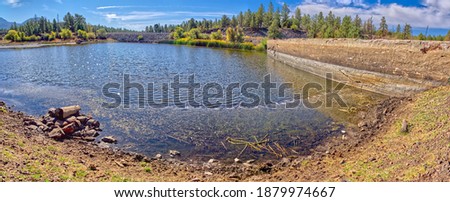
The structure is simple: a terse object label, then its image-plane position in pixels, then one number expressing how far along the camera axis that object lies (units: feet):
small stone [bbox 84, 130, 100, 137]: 36.18
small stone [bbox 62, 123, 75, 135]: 35.42
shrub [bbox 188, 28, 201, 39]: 349.12
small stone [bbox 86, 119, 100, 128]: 39.09
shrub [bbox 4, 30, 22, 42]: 324.80
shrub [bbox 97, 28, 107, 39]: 488.76
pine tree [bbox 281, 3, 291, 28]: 393.13
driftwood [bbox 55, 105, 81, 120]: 39.86
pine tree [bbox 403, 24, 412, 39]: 172.90
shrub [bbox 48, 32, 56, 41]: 364.67
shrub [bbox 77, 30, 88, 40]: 415.58
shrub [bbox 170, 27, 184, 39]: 406.00
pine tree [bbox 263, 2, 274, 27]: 394.52
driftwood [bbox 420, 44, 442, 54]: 55.16
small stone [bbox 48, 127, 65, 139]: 33.37
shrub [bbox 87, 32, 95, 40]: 432.66
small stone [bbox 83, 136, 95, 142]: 34.96
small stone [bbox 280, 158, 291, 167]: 29.17
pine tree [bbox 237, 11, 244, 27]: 443.94
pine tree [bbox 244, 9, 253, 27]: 415.97
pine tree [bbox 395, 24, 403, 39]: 164.72
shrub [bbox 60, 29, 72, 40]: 387.63
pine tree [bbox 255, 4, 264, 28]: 402.72
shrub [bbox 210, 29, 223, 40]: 308.81
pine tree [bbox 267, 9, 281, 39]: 270.05
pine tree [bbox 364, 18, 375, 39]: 215.31
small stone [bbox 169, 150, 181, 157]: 31.82
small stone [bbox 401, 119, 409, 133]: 32.79
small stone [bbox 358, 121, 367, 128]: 40.43
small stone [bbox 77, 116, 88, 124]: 39.29
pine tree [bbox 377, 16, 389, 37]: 189.92
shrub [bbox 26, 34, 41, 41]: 345.68
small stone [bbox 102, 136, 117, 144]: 34.94
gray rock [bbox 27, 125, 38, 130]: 35.53
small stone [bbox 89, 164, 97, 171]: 24.32
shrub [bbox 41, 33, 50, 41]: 371.56
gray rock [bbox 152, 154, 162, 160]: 30.50
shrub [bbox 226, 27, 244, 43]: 266.36
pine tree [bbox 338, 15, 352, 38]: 176.29
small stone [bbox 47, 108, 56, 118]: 40.06
